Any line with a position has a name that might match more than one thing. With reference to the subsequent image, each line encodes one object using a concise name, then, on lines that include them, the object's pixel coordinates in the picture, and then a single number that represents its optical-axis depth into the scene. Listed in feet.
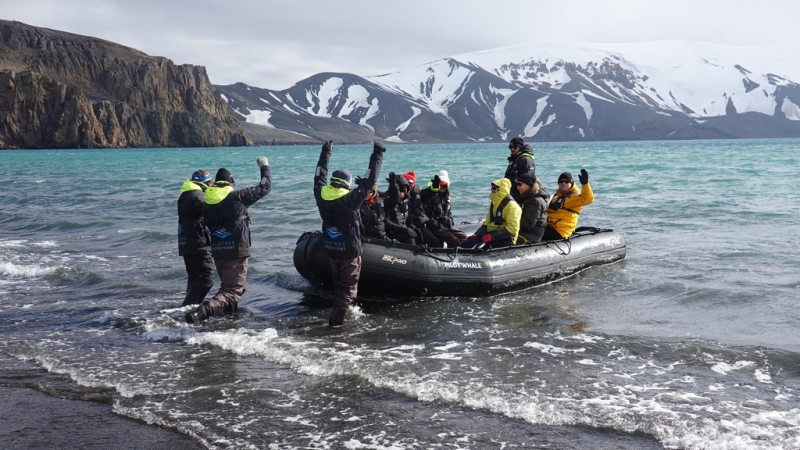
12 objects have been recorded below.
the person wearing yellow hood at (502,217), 29.25
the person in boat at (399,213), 29.30
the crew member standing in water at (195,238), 24.64
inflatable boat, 27.45
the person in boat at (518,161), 31.53
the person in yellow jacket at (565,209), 32.01
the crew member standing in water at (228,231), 23.34
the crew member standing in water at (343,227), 22.80
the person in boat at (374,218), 28.76
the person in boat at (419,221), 31.78
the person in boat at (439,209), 32.01
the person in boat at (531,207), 29.70
